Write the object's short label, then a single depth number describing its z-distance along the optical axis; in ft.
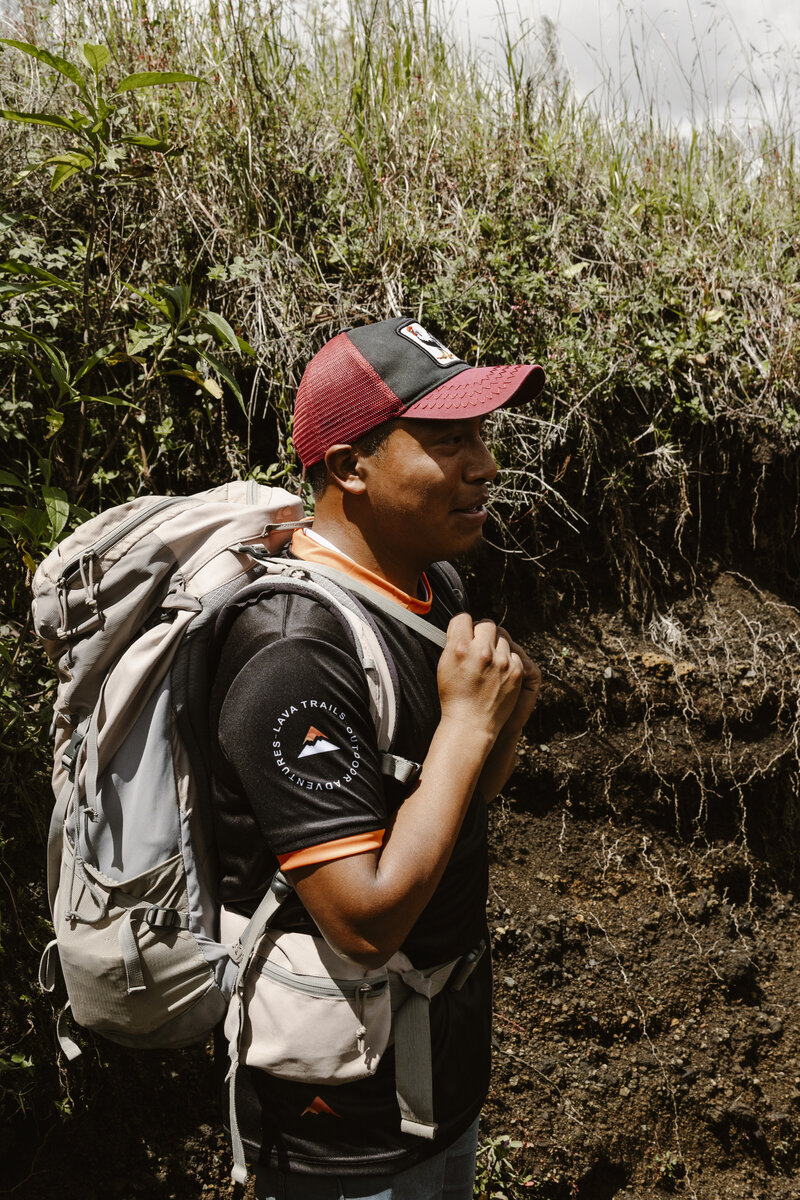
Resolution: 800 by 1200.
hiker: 4.41
